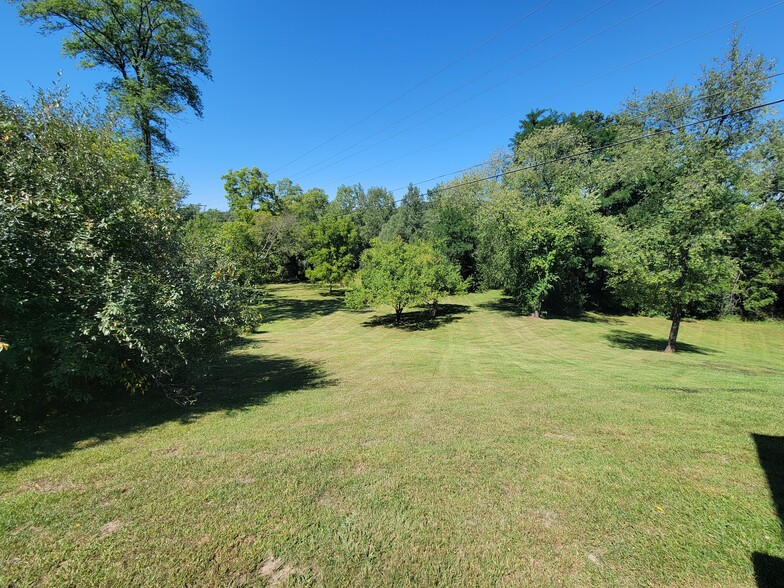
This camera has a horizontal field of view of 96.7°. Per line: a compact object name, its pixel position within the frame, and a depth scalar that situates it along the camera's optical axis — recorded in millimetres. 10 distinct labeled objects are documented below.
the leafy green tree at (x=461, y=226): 31656
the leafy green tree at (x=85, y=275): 4953
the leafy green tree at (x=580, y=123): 30531
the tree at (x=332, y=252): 29516
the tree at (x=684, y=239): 12195
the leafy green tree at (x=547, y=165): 25406
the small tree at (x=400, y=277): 19844
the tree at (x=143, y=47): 15164
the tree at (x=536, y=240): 21078
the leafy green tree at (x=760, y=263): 21875
